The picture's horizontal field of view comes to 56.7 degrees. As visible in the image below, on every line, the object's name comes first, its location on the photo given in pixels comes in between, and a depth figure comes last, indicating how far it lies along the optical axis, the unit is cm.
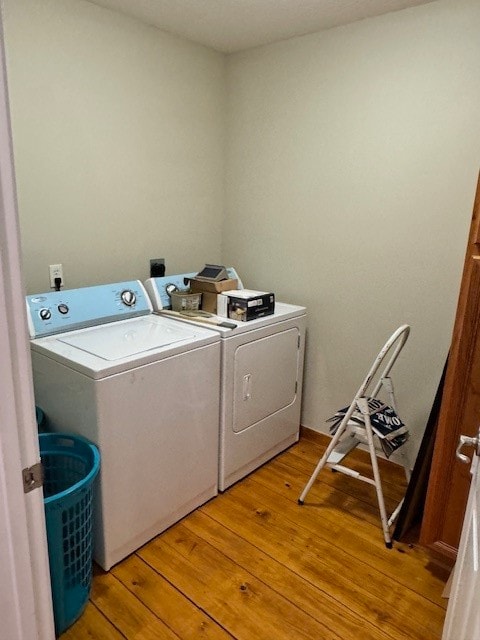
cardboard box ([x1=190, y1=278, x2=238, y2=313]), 238
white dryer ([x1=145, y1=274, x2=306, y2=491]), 219
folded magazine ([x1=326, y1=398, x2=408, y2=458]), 199
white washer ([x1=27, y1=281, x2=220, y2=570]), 169
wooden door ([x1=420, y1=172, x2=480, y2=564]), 150
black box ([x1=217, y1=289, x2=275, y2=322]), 225
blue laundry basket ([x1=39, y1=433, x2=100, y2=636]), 146
